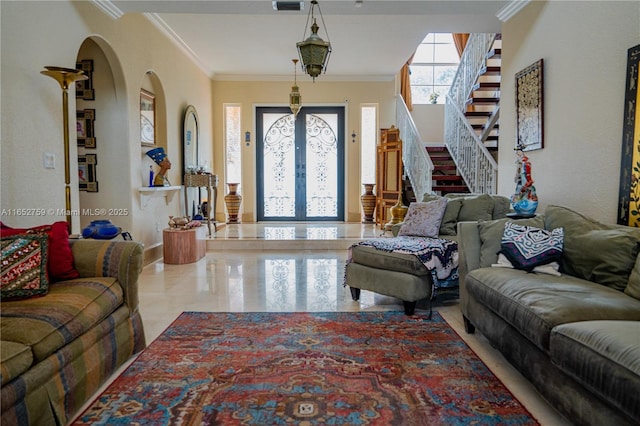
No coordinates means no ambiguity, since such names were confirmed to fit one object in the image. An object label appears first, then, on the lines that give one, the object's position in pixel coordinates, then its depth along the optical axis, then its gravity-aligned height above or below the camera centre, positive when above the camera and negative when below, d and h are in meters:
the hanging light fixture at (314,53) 3.51 +1.18
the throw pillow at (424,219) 3.97 -0.28
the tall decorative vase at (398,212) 6.56 -0.34
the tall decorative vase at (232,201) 8.35 -0.19
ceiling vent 3.95 +1.79
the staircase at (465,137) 6.29 +0.93
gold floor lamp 3.11 +0.75
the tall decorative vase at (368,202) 8.37 -0.22
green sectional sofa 1.51 -0.57
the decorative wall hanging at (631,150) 2.62 +0.25
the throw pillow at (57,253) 2.31 -0.34
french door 8.68 +0.65
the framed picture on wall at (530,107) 3.81 +0.79
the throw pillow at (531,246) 2.63 -0.36
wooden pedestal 5.23 -0.68
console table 6.49 +0.15
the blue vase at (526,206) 3.34 -0.13
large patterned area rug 1.92 -1.01
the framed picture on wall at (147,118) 5.20 +0.95
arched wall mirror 6.55 +0.84
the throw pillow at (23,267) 1.99 -0.37
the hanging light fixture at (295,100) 6.89 +1.51
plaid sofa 1.61 -0.65
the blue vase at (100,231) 3.31 -0.31
